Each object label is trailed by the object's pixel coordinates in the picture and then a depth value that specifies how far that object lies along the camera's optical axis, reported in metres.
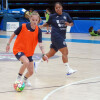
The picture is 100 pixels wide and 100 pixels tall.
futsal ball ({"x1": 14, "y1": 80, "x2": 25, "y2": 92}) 10.61
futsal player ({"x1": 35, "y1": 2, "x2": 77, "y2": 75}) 13.85
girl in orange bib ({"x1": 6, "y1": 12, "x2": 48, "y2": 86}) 11.11
